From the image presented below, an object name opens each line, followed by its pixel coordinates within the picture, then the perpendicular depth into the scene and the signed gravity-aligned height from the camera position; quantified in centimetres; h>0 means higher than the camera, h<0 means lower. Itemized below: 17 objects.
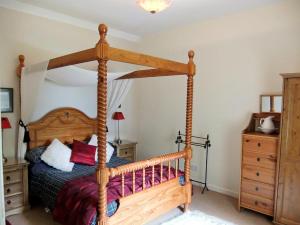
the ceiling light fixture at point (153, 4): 251 +109
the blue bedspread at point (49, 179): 292 -97
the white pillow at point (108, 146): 393 -71
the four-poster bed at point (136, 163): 218 -63
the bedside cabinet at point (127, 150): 452 -87
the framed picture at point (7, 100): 340 +4
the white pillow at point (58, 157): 334 -76
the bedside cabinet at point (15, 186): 306 -110
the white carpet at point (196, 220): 295 -144
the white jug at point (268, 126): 321 -23
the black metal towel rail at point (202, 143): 411 -64
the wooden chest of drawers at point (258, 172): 303 -85
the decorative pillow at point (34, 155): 341 -75
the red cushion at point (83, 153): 355 -75
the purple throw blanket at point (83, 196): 235 -97
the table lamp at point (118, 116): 451 -21
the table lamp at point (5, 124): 316 -29
